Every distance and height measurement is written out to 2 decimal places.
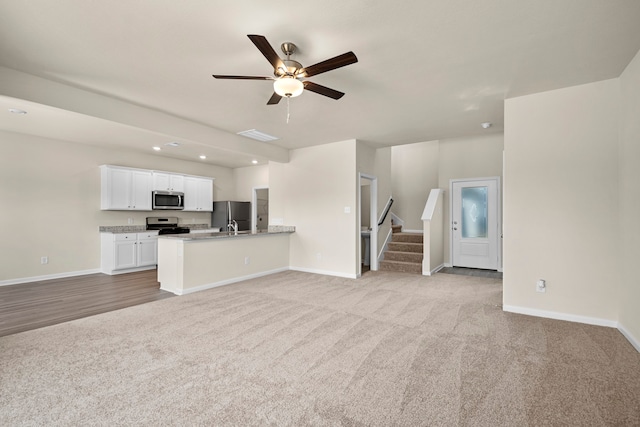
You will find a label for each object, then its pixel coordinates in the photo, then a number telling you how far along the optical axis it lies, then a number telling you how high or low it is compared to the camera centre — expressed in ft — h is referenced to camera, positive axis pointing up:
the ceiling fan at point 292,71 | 7.66 +3.99
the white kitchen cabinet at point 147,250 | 20.85 -2.43
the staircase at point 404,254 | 20.17 -2.70
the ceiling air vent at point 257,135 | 17.01 +4.79
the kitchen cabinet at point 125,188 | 20.16 +1.91
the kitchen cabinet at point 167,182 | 22.55 +2.65
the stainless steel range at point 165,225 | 22.44 -0.74
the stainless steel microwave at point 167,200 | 22.38 +1.21
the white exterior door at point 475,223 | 20.15 -0.47
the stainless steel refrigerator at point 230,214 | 26.05 +0.15
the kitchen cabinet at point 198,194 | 24.58 +1.85
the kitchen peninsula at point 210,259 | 14.96 -2.41
